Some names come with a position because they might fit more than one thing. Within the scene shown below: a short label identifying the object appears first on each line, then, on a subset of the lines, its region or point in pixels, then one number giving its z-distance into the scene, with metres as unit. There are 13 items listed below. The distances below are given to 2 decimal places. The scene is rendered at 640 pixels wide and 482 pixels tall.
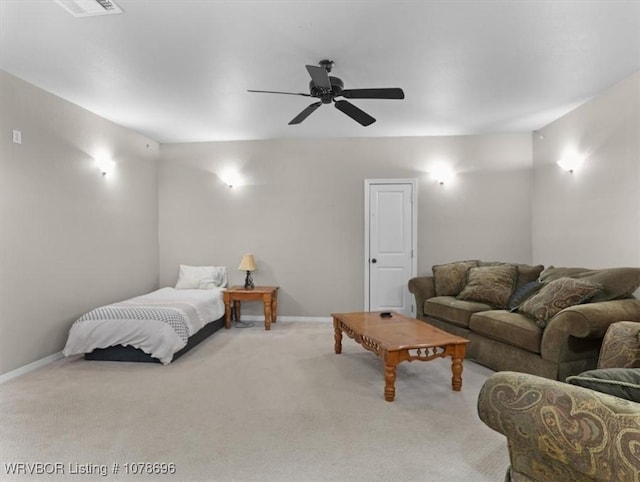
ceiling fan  2.59
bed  3.55
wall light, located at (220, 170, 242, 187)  5.45
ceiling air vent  2.19
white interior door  5.26
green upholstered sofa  2.68
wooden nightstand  4.84
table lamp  5.14
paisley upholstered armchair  0.95
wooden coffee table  2.73
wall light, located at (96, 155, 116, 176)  4.37
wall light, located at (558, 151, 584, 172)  4.04
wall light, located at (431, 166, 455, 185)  5.21
